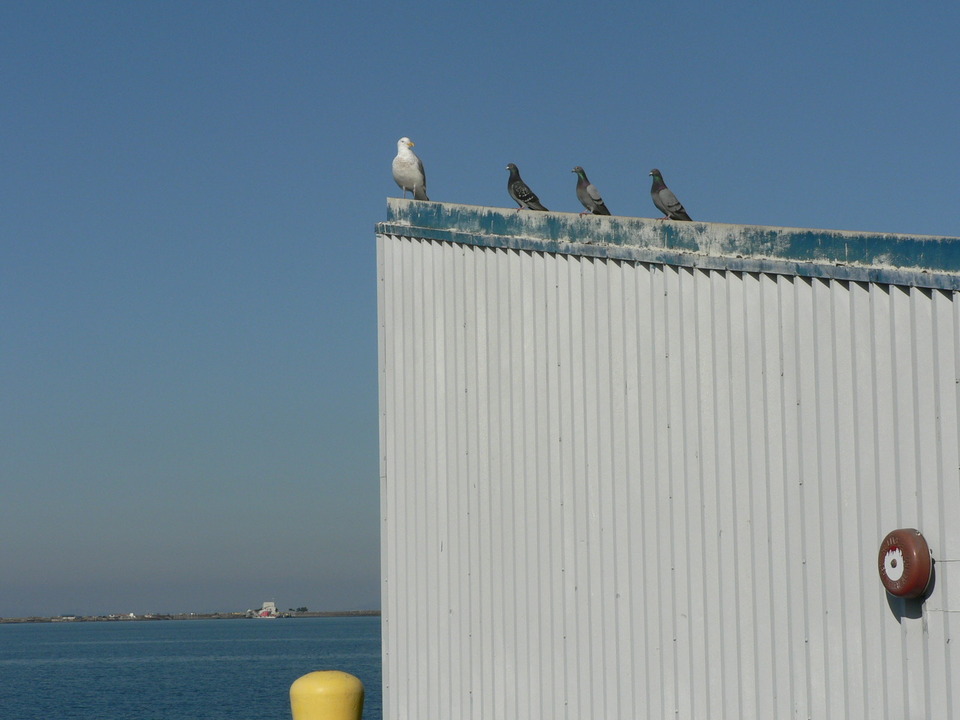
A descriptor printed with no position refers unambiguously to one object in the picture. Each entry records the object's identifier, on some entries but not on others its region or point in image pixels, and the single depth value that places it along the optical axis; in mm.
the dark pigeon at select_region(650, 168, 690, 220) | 10242
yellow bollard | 7176
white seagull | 13164
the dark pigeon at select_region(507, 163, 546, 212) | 11828
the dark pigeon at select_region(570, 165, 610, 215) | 11172
